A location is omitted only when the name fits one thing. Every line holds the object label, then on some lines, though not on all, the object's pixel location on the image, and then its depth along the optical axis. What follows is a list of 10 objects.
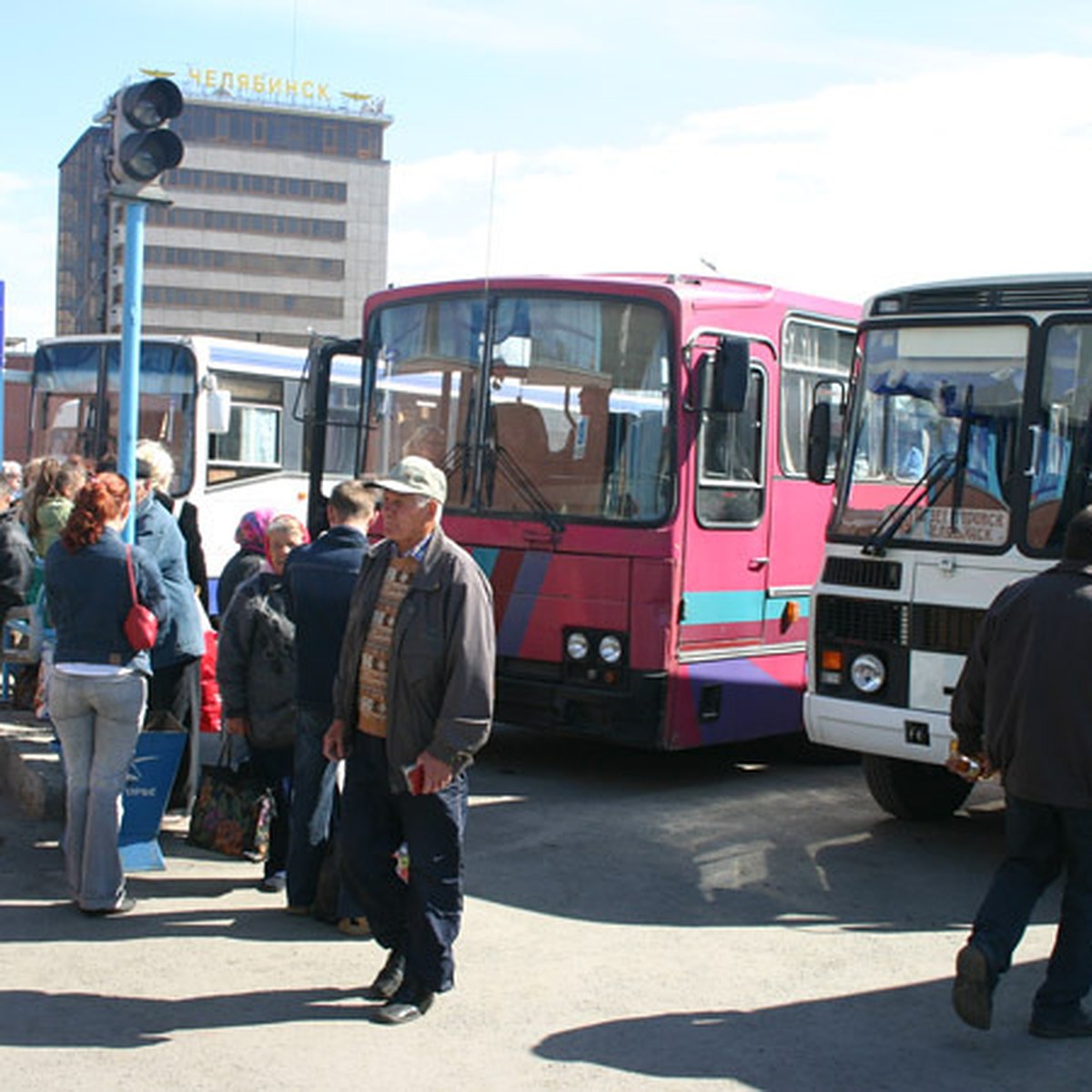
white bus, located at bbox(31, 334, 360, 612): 15.18
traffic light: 7.57
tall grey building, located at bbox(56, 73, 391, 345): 127.75
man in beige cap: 5.13
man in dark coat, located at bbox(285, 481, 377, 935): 6.13
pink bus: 8.98
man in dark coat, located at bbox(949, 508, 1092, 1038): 5.21
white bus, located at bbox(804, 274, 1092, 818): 7.31
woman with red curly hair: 6.20
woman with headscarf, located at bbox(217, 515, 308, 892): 6.66
